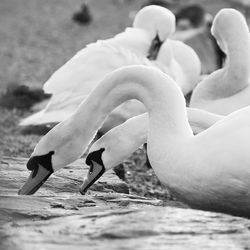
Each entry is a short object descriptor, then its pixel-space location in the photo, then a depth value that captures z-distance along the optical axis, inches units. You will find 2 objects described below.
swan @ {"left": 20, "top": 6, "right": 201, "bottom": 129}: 658.2
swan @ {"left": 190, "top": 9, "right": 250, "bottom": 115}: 631.8
